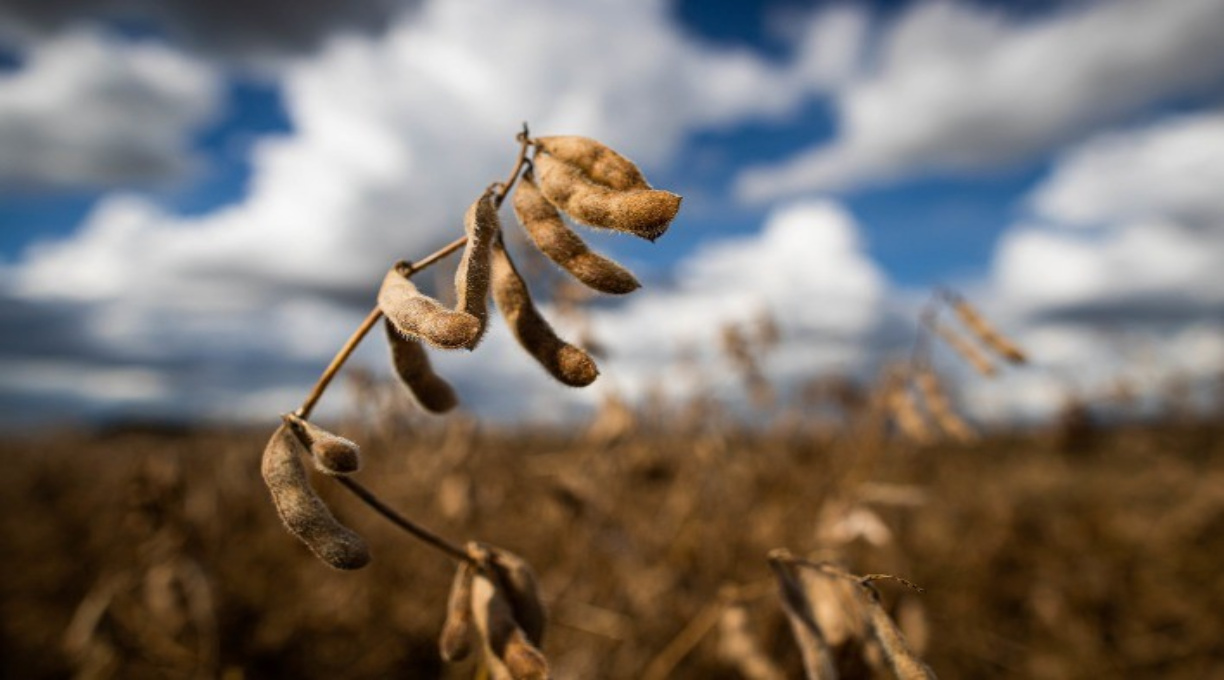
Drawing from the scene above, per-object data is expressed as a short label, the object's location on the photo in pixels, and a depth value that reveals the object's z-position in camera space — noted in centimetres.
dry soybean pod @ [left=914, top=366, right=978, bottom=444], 63
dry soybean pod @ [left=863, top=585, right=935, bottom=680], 29
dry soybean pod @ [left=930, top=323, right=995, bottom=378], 54
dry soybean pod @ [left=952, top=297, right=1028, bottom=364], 49
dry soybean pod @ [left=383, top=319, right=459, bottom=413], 30
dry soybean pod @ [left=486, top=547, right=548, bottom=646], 32
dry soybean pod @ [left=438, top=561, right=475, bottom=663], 32
